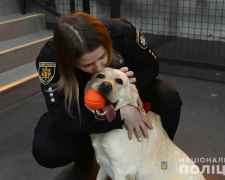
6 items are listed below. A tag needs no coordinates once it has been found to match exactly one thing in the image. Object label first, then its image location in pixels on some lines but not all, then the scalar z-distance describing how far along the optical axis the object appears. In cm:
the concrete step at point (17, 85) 268
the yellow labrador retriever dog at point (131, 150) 133
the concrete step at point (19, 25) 341
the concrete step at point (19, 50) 304
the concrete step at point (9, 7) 380
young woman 127
